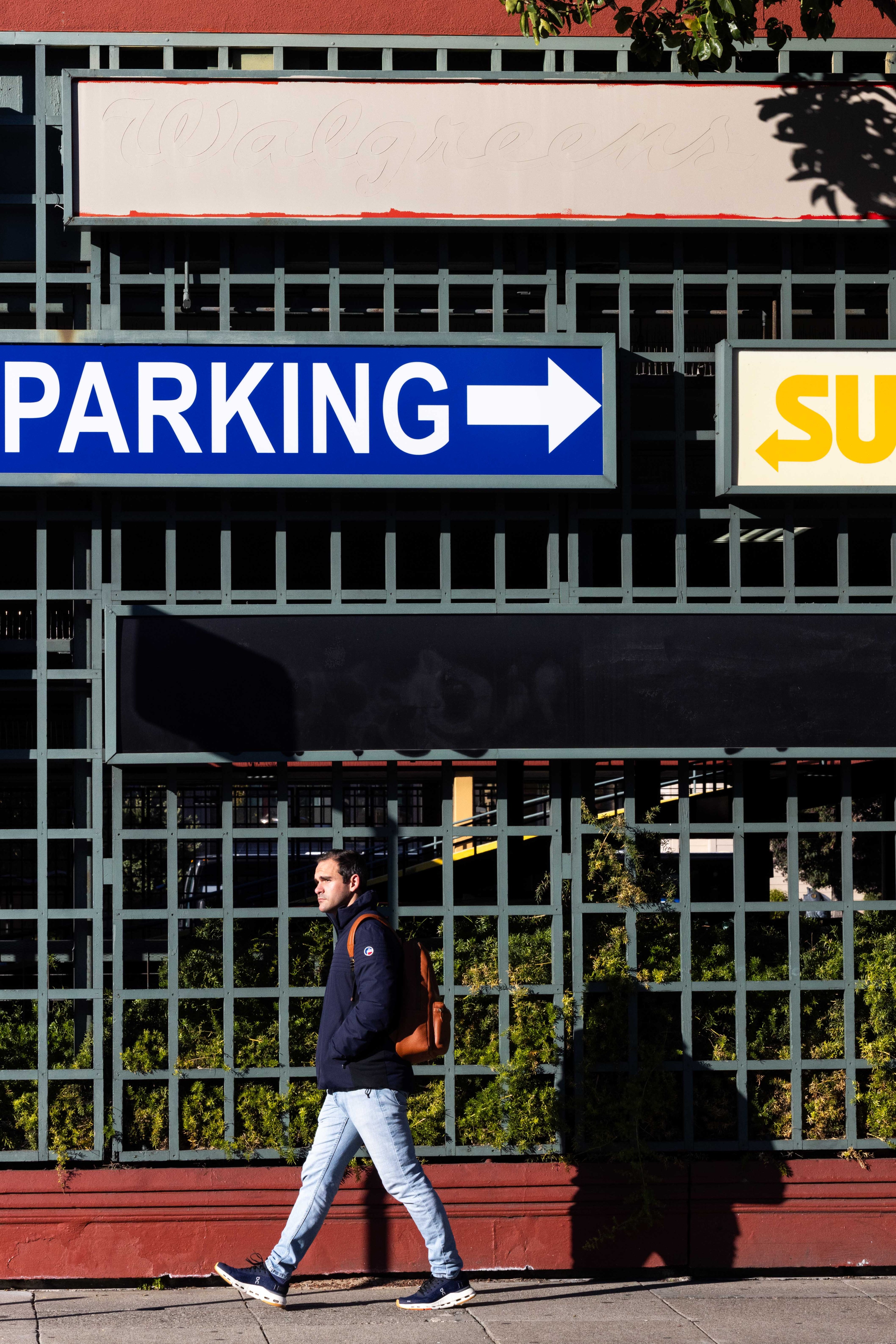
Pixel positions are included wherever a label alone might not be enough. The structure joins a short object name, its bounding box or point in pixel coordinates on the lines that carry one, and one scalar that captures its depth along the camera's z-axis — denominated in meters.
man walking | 10.16
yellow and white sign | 12.59
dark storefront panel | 12.06
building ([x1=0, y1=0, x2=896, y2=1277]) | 12.12
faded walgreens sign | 12.41
